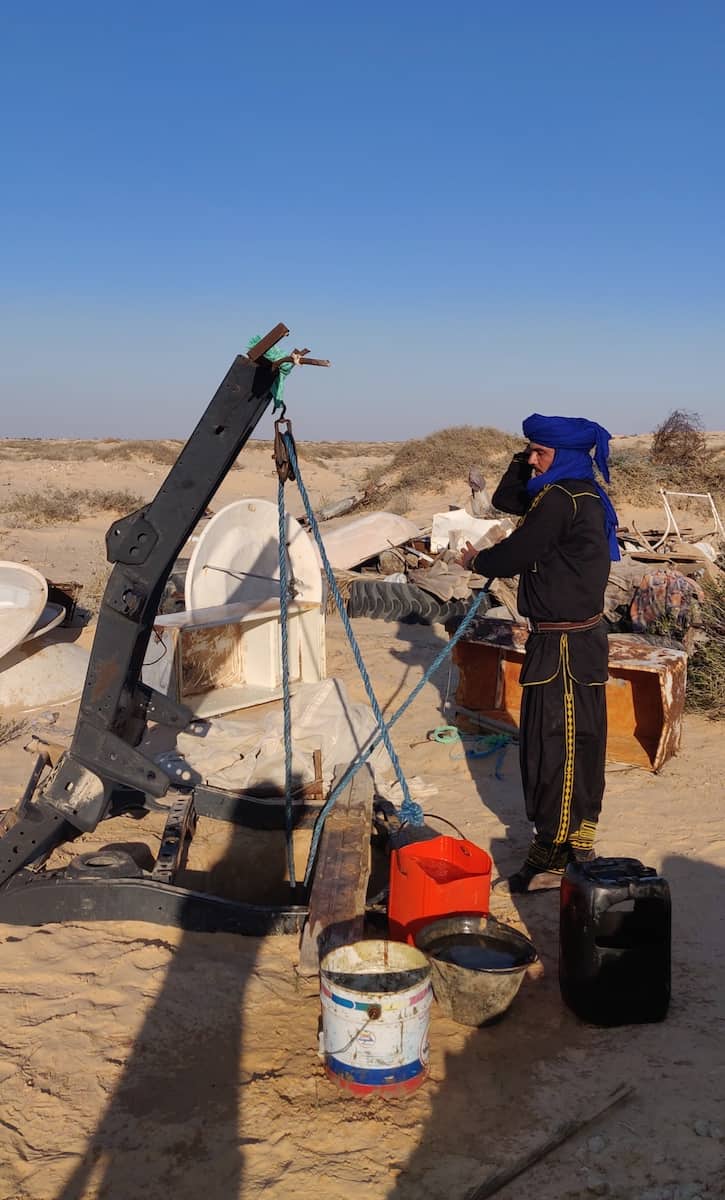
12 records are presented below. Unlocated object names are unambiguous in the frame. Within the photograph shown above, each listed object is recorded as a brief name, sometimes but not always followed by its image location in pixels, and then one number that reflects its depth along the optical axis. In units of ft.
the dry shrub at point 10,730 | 20.18
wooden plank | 10.78
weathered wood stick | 7.57
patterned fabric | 25.35
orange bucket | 10.99
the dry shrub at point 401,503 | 61.62
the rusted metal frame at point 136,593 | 10.60
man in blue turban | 12.92
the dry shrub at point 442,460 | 70.13
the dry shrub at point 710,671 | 21.65
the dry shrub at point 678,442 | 70.79
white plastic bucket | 8.50
